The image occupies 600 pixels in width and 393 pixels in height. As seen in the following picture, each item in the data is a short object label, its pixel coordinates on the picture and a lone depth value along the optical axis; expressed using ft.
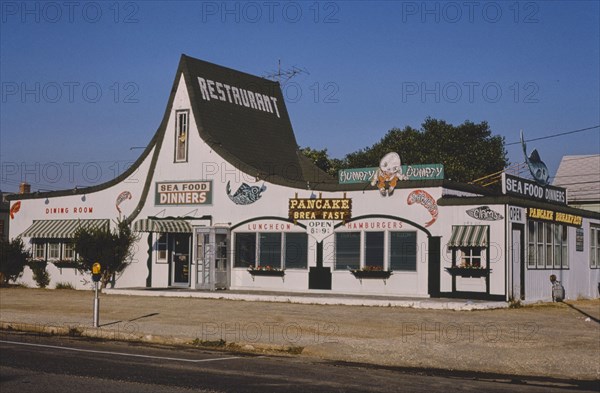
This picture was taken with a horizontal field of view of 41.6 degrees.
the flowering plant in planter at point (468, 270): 84.74
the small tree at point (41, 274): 117.70
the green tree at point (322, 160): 201.77
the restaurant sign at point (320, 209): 93.86
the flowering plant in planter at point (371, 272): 90.42
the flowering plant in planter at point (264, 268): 97.92
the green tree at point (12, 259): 118.42
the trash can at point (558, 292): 92.63
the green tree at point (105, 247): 106.32
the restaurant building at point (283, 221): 87.04
